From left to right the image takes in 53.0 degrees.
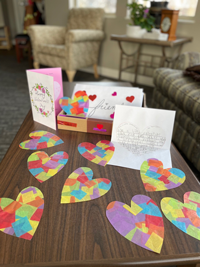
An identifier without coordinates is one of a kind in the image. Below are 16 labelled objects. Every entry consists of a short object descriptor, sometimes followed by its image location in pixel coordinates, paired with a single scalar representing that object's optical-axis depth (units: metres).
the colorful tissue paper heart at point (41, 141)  0.72
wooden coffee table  0.40
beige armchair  2.48
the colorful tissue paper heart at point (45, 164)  0.59
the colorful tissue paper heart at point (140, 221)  0.43
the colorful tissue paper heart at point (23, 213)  0.44
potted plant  2.21
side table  2.11
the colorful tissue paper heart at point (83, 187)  0.52
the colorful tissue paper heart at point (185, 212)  0.46
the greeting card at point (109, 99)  0.83
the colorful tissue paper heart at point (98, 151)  0.67
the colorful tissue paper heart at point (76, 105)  0.84
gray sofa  1.23
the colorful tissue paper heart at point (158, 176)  0.57
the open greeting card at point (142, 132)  0.71
